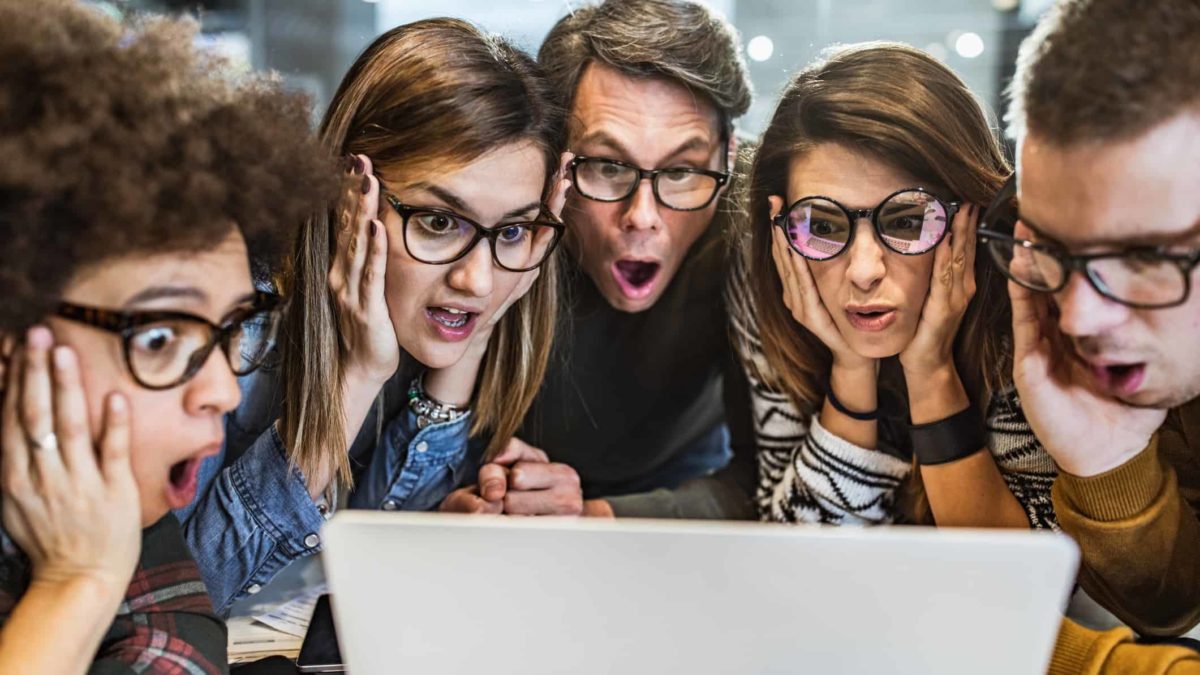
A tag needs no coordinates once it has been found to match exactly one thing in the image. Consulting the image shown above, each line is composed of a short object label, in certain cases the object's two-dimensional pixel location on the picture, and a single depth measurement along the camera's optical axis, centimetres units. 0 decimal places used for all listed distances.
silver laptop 99
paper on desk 150
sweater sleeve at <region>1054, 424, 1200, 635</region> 127
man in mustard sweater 108
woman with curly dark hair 99
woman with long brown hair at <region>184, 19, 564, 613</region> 136
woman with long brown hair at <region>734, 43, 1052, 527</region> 135
